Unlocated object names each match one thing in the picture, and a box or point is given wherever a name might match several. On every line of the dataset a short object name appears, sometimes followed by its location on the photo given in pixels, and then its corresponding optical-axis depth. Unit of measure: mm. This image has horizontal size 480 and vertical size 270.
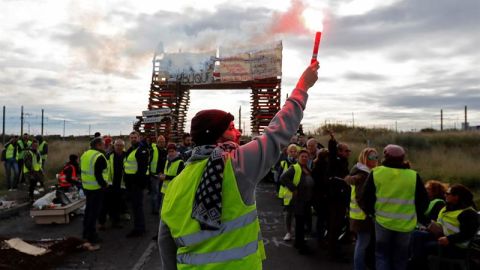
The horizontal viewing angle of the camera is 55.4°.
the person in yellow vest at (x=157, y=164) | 11691
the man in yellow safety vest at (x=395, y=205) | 5715
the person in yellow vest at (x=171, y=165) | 9828
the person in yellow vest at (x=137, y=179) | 9719
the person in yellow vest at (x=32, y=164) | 15125
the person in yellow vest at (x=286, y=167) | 9078
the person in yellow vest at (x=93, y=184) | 8906
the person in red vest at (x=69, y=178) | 12672
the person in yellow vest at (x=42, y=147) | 19205
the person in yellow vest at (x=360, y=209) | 6359
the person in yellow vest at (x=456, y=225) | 5895
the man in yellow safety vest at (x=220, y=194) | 2205
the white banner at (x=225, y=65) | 23328
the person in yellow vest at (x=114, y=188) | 10336
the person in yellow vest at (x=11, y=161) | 16844
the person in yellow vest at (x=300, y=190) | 8305
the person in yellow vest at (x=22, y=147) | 16983
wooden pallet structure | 23469
